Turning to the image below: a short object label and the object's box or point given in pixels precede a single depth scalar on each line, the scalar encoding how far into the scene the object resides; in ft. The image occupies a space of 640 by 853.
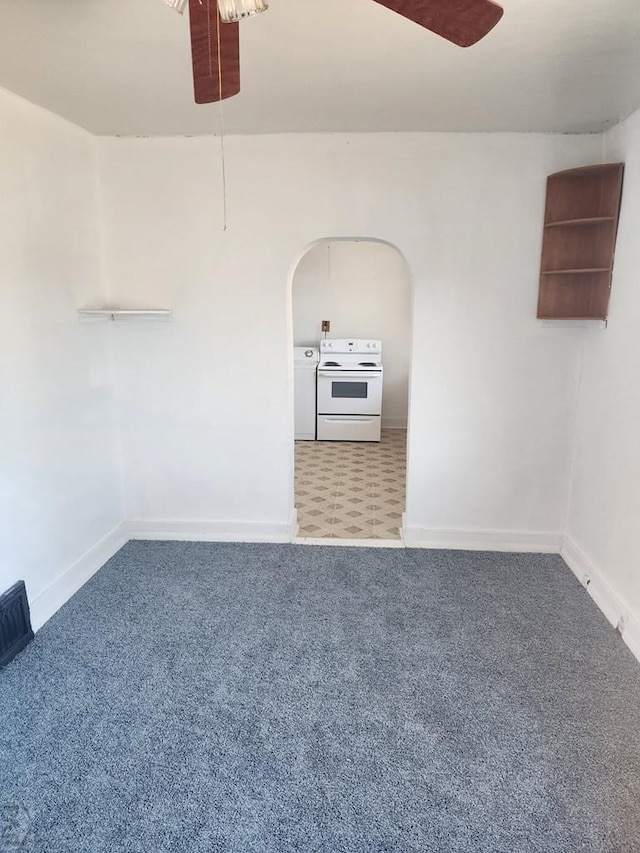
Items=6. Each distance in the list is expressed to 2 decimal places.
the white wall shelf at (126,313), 9.55
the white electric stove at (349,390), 18.19
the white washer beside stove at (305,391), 18.48
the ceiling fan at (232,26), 3.86
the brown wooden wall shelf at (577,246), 8.96
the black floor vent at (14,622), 7.41
